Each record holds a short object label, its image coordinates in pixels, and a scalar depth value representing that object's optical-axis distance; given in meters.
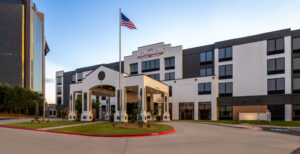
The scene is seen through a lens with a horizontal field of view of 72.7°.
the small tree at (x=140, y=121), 20.68
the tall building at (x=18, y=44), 81.06
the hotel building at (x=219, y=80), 35.23
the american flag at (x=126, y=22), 23.92
